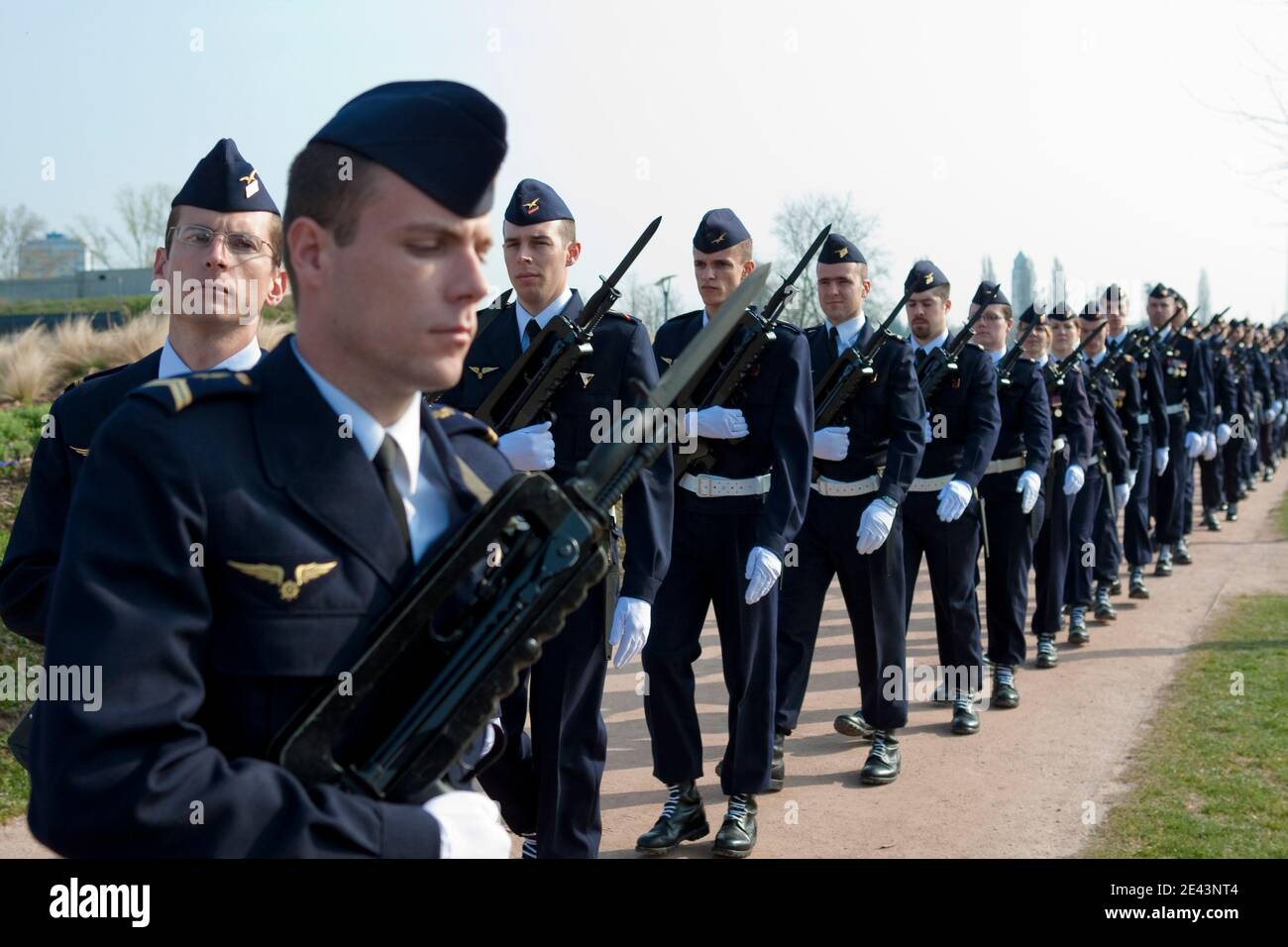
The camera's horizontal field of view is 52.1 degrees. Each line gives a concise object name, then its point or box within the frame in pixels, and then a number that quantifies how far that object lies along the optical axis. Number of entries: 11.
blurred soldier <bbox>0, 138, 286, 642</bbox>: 3.23
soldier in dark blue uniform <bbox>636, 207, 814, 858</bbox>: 5.60
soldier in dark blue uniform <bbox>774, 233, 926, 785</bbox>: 6.73
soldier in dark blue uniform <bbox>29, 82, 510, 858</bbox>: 1.63
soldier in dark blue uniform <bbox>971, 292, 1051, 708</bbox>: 8.27
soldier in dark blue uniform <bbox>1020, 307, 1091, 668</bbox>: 9.24
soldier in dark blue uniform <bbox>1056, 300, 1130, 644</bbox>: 10.09
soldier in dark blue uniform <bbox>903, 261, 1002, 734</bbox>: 7.58
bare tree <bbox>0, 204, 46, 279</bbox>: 37.00
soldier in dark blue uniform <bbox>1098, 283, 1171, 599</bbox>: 11.83
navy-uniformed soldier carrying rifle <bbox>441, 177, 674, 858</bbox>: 4.52
